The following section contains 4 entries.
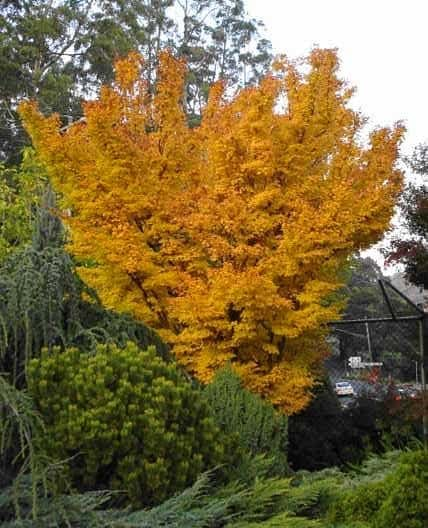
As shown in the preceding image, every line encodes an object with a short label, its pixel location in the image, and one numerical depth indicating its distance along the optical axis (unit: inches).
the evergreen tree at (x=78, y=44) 823.7
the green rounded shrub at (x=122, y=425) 171.3
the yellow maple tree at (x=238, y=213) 302.2
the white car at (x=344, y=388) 552.5
